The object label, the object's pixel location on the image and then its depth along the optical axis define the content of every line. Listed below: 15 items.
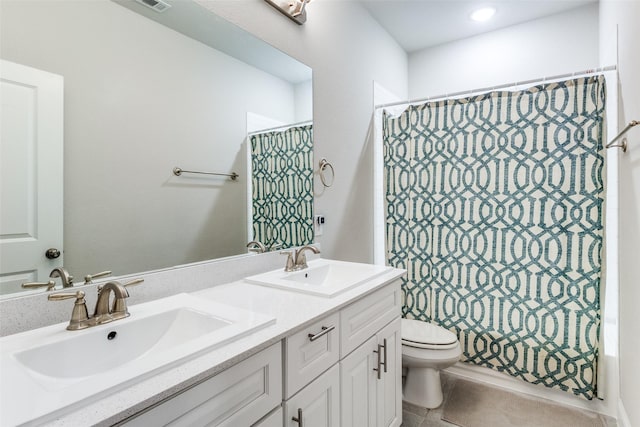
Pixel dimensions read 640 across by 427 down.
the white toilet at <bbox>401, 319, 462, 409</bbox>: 1.84
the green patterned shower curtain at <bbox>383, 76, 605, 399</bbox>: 1.83
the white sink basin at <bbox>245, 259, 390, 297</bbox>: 1.23
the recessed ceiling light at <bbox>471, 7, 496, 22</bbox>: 2.41
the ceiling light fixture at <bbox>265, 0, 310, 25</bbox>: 1.65
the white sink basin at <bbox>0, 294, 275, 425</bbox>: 0.56
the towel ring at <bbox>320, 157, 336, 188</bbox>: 1.94
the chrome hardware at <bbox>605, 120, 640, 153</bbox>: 1.54
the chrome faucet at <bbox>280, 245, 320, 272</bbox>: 1.56
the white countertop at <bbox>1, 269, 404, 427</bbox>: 0.53
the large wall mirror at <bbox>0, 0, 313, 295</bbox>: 0.95
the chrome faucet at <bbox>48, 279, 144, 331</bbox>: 0.85
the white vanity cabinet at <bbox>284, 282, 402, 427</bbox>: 0.95
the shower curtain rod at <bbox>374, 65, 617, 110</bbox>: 1.78
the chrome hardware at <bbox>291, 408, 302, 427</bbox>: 0.93
